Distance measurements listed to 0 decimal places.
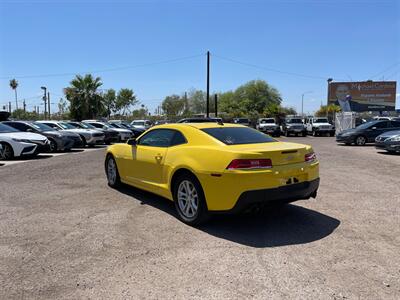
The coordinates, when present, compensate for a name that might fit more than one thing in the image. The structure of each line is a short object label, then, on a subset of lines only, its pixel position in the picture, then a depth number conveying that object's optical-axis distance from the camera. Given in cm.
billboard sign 6375
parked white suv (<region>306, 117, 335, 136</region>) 3412
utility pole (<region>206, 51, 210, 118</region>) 4241
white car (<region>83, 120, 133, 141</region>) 2573
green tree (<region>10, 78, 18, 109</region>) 8794
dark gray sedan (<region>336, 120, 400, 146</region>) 2175
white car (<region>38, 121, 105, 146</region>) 2112
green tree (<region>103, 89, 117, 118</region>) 8162
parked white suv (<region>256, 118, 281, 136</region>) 3394
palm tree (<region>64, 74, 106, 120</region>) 4856
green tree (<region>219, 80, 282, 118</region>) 9350
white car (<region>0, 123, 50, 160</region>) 1384
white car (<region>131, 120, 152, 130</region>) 3602
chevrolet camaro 485
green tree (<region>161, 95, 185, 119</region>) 9592
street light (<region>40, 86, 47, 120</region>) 6327
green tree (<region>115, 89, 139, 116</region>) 8325
